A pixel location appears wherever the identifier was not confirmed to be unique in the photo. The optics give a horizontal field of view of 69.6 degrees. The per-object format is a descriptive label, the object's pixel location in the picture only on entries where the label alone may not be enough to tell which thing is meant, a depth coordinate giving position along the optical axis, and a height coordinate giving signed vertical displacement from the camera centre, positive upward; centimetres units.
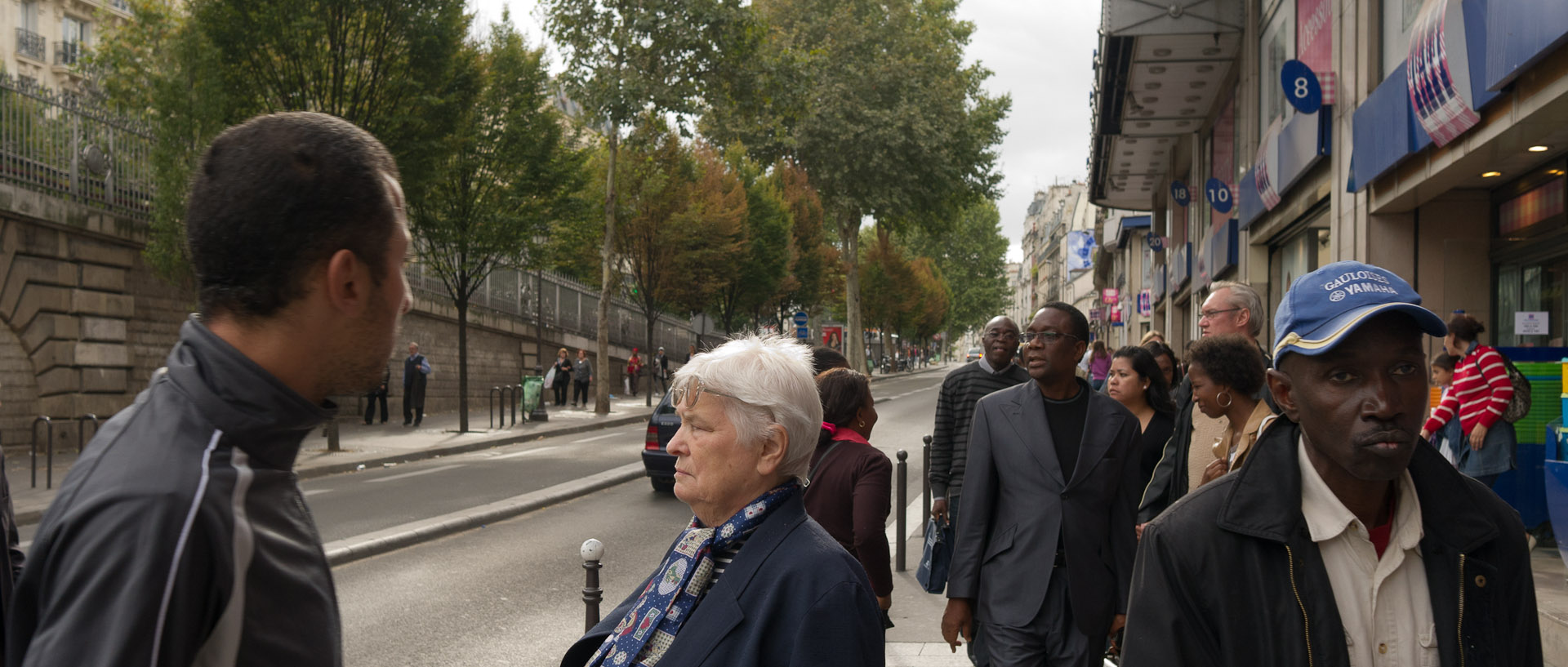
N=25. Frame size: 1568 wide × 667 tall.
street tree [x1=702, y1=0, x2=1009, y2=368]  4041 +784
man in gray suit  428 -73
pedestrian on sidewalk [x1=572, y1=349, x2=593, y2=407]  3180 -121
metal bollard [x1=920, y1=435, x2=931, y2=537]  945 -127
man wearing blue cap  177 -34
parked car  1326 -136
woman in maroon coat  421 -60
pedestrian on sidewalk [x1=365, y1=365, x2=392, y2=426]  2410 -143
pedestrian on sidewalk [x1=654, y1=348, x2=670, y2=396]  3819 -133
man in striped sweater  625 -39
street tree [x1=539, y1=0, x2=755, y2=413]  2514 +648
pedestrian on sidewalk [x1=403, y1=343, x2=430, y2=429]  2391 -112
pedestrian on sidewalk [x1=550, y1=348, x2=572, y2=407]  3166 -117
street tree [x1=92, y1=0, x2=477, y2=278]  1573 +398
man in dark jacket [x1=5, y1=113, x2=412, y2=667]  133 -13
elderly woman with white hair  213 -45
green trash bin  2492 -130
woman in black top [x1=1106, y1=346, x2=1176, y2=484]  620 -31
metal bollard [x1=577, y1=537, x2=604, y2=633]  477 -105
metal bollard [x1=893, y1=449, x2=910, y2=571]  876 -133
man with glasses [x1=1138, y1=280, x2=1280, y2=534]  488 -43
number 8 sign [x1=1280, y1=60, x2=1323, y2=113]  1131 +250
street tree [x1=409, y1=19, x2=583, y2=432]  2195 +315
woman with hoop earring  446 -21
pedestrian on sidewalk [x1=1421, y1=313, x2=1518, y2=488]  785 -49
